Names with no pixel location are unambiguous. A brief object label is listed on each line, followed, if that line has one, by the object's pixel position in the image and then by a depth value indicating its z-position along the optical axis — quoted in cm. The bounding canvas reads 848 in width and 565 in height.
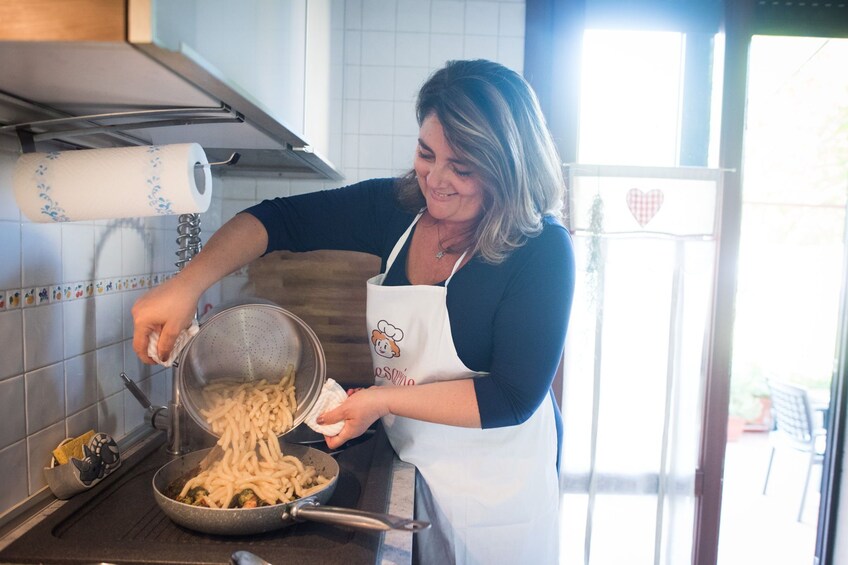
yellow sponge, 98
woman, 106
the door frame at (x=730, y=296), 191
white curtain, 190
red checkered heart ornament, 189
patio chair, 277
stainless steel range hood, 52
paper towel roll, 80
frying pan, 81
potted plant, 369
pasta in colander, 92
